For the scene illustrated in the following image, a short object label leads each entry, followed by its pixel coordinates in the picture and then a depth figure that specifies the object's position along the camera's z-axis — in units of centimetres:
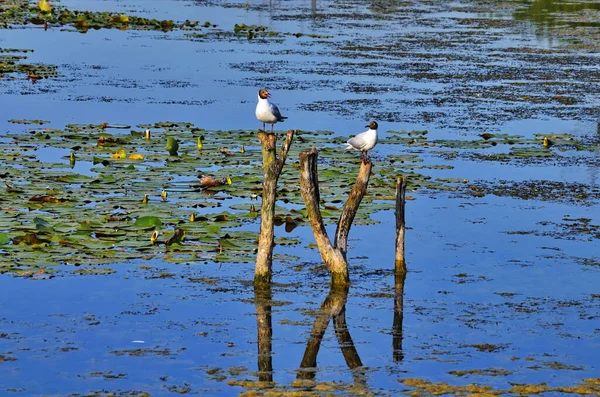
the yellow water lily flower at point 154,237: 1837
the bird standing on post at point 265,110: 2614
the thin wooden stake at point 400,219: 1775
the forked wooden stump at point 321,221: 1727
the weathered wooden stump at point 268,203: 1702
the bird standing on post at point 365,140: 2355
